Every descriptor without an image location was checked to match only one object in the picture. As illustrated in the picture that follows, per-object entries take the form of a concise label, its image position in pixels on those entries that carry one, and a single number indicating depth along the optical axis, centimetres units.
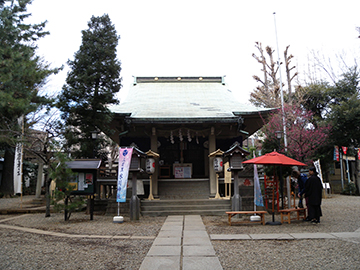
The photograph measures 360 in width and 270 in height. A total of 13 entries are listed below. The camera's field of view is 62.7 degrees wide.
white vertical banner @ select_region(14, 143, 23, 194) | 2280
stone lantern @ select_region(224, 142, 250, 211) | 1016
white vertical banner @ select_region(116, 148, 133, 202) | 950
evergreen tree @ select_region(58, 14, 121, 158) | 1230
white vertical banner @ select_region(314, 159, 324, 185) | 1736
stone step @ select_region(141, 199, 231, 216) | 1085
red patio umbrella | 852
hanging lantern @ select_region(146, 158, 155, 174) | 1165
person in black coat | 839
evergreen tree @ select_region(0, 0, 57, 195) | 758
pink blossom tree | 1758
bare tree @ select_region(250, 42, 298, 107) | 2544
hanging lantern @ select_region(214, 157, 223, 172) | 1188
